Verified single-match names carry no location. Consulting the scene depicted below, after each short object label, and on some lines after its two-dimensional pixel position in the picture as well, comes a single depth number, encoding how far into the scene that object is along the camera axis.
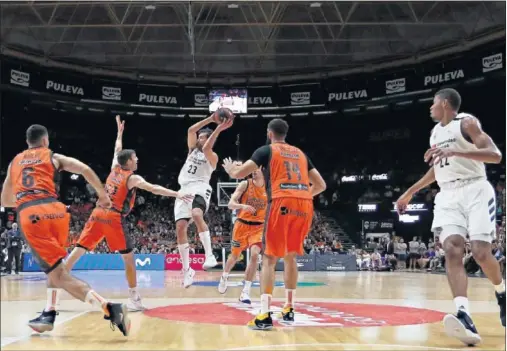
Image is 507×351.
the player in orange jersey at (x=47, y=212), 4.73
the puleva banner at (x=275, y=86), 25.33
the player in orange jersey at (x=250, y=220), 8.31
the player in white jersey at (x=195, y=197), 7.90
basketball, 6.40
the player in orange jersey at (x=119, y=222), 6.56
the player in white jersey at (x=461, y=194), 4.71
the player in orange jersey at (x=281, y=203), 5.45
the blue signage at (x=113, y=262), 21.22
